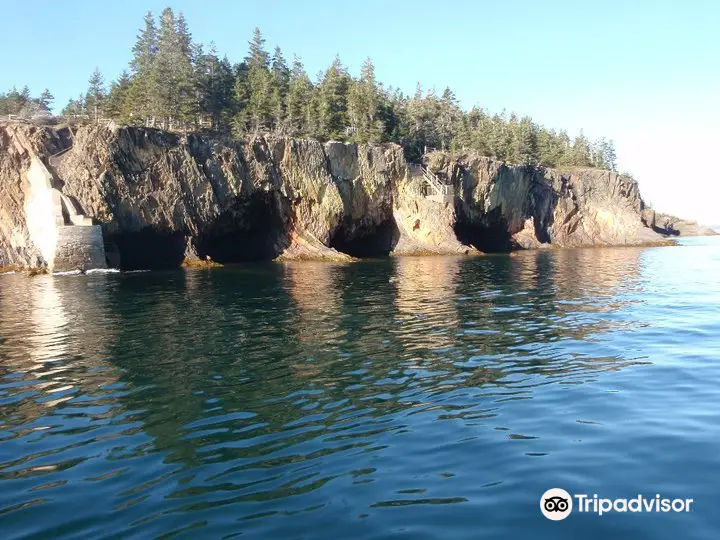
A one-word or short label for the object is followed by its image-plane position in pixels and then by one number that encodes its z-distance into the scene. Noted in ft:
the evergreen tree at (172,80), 228.02
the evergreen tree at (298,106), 258.78
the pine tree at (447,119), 347.36
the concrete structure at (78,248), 156.35
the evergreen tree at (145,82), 226.99
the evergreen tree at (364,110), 266.36
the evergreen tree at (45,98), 318.45
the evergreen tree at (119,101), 242.58
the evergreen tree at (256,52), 319.27
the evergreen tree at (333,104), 257.75
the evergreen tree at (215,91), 256.11
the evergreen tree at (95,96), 287.89
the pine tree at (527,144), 353.51
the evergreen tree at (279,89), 258.37
